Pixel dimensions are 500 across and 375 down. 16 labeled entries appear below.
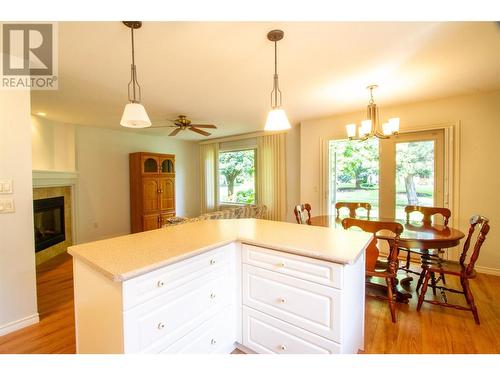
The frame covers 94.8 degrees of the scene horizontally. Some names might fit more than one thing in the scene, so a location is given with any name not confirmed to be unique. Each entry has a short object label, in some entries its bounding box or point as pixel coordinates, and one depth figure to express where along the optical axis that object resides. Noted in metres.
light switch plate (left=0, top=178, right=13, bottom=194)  1.86
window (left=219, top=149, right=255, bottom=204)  5.61
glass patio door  3.33
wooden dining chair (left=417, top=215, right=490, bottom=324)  1.94
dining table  2.03
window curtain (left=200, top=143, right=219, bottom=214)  6.20
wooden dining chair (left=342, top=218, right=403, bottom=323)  1.89
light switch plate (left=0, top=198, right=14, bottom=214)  1.86
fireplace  3.50
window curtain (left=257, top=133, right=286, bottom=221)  4.96
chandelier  2.61
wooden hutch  4.91
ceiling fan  3.54
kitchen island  1.10
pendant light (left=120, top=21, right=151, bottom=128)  1.58
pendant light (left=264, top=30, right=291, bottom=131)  1.69
